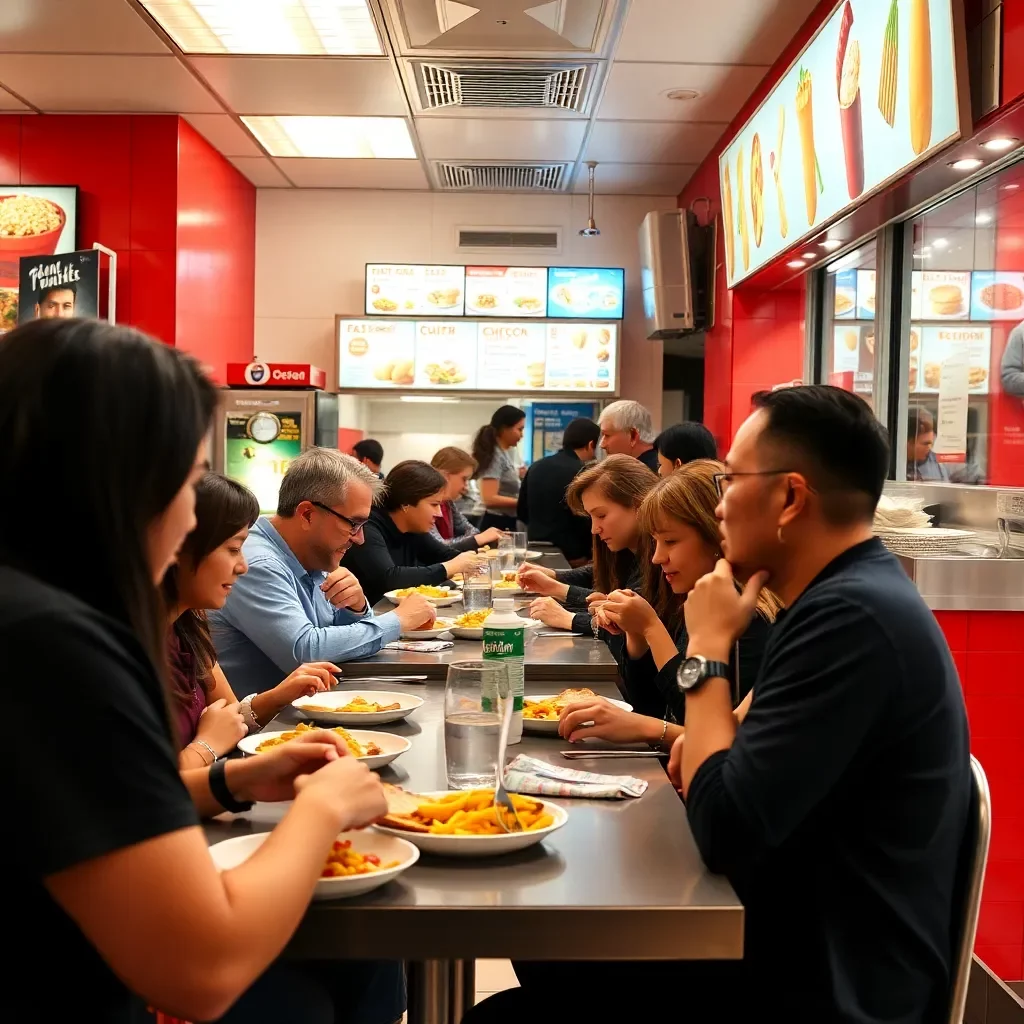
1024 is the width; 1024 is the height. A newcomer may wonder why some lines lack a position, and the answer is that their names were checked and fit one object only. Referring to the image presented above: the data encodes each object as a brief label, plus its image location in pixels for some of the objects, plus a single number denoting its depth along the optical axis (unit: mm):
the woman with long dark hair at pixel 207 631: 2160
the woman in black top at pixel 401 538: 4695
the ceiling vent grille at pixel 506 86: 5809
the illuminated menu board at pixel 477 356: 8359
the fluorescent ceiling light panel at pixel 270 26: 5113
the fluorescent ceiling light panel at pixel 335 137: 6945
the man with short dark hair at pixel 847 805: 1353
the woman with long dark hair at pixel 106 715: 945
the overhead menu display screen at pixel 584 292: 8430
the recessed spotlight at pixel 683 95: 6180
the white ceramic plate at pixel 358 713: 2148
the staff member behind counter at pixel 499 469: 8008
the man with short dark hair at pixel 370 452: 7820
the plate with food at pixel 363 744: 1793
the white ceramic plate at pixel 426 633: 3273
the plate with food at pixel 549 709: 2072
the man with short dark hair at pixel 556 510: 6445
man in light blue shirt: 2842
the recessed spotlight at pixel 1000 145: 3377
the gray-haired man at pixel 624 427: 6113
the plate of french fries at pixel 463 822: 1378
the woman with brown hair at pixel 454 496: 6336
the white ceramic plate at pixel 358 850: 1234
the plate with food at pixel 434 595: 4047
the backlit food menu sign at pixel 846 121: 3332
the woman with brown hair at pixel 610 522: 3533
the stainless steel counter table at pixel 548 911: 1224
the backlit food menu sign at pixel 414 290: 8406
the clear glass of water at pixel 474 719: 1716
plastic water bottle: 2160
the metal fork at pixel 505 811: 1451
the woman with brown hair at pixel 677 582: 2199
